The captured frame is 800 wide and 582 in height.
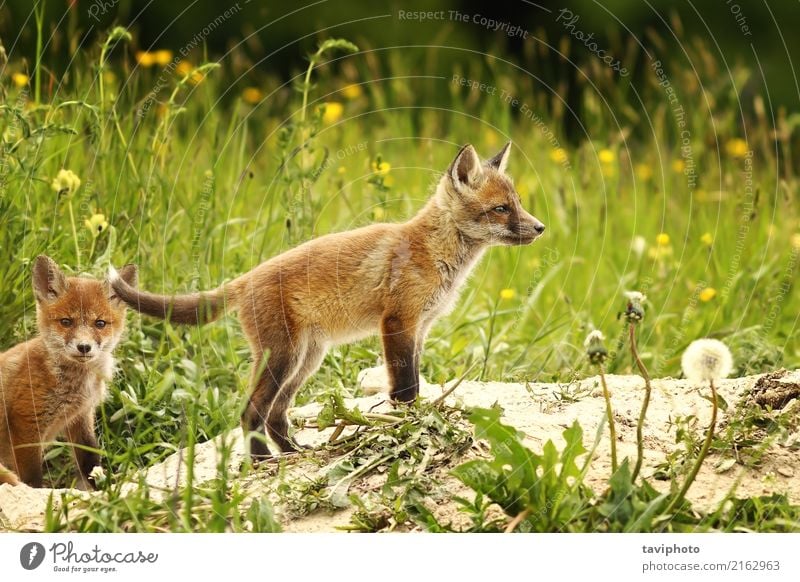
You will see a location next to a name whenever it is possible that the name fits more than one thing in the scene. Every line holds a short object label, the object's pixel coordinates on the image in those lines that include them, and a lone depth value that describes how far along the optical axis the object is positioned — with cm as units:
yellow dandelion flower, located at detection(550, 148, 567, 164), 1584
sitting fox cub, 894
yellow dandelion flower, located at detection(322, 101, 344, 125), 1544
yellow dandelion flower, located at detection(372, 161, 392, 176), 1039
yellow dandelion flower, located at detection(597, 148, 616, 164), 1626
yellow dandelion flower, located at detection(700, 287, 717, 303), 1286
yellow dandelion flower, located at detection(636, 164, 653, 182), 1755
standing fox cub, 911
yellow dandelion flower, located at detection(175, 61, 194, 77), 1348
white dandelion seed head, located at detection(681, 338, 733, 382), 713
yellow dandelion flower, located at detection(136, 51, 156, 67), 1352
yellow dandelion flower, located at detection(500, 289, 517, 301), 1238
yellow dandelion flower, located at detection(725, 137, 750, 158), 1713
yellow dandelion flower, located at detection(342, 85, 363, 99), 1777
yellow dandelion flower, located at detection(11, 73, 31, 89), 1119
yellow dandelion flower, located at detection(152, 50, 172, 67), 1448
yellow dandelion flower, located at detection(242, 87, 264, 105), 1618
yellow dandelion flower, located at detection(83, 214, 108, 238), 1005
